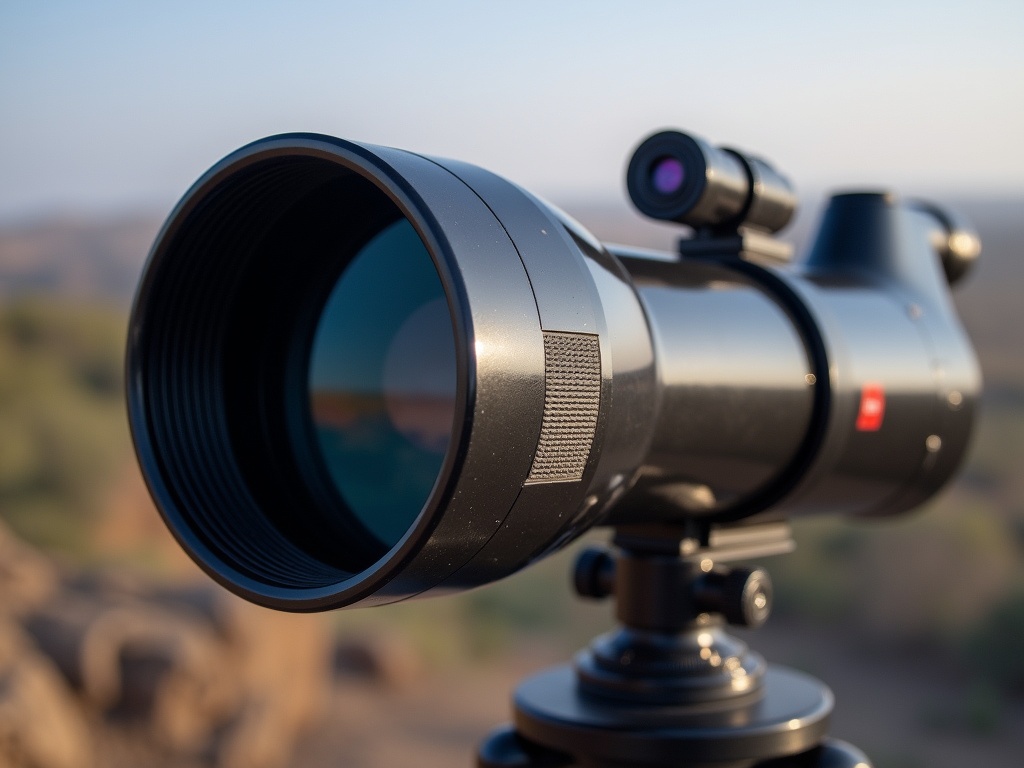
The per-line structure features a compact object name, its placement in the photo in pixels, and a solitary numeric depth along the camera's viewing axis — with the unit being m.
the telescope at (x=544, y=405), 0.60
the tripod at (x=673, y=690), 0.69
